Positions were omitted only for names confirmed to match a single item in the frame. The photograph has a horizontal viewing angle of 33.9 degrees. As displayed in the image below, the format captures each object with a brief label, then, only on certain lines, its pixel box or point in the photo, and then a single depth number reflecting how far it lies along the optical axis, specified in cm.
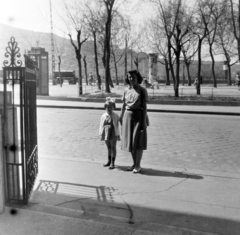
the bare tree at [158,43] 4597
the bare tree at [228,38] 2920
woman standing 638
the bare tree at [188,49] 5009
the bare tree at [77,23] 3192
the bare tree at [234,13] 2638
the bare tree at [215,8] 2800
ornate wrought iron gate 473
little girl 677
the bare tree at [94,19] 3291
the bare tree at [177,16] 2466
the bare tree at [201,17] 2726
